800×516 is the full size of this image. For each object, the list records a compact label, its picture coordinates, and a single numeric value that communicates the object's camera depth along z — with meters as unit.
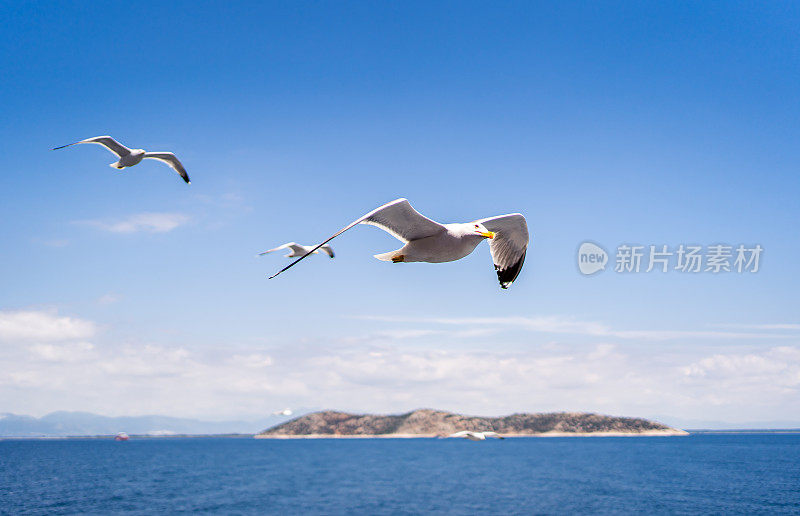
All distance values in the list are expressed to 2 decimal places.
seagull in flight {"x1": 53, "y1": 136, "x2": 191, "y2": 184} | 16.72
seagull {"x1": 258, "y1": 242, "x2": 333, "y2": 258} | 16.50
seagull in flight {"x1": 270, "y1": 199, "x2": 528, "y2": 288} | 6.52
